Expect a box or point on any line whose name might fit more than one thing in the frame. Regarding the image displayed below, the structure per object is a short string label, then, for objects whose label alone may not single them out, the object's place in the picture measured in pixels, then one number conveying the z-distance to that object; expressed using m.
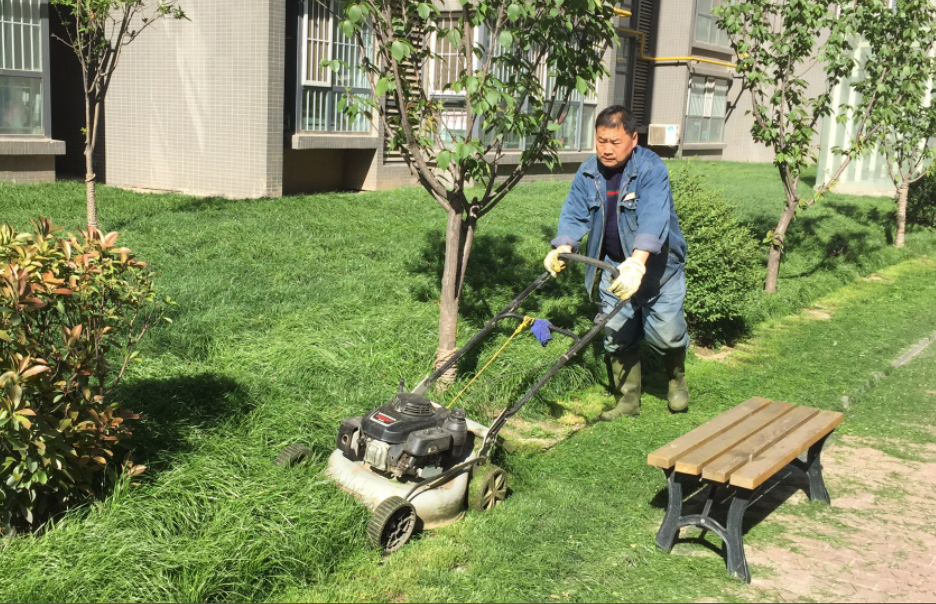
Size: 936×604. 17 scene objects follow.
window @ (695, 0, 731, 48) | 27.91
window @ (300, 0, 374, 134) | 13.62
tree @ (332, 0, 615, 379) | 5.24
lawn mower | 4.21
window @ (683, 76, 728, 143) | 28.42
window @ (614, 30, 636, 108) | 25.09
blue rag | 5.11
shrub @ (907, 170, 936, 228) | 16.27
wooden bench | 4.13
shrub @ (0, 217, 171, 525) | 3.53
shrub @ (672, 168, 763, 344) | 7.85
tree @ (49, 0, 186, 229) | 9.12
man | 5.38
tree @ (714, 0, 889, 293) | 9.26
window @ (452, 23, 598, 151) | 17.77
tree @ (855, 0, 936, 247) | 9.79
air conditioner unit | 26.90
